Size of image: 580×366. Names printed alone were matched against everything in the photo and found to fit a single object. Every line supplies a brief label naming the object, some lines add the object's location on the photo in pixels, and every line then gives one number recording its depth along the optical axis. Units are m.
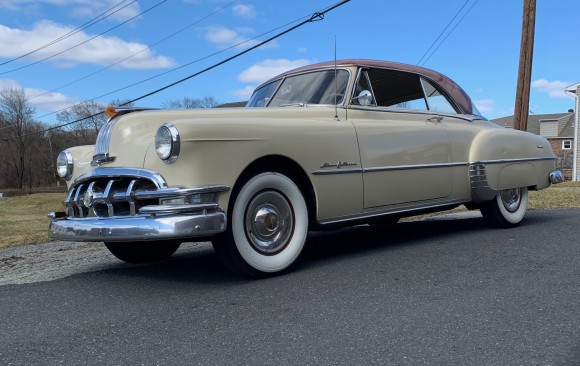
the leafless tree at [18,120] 63.38
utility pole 12.95
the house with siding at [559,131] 41.53
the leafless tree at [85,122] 51.27
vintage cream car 3.49
